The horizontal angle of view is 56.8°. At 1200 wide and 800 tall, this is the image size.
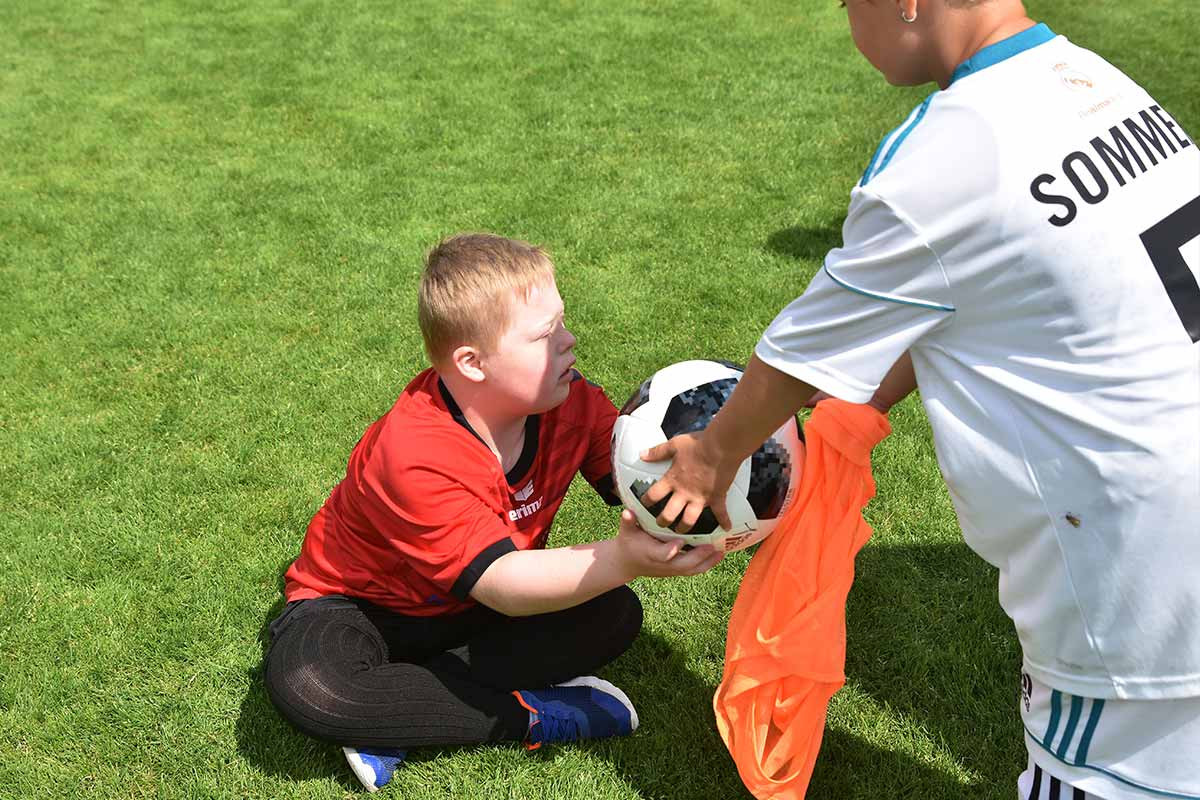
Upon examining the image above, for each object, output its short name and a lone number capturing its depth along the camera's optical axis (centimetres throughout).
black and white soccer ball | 235
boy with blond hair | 257
